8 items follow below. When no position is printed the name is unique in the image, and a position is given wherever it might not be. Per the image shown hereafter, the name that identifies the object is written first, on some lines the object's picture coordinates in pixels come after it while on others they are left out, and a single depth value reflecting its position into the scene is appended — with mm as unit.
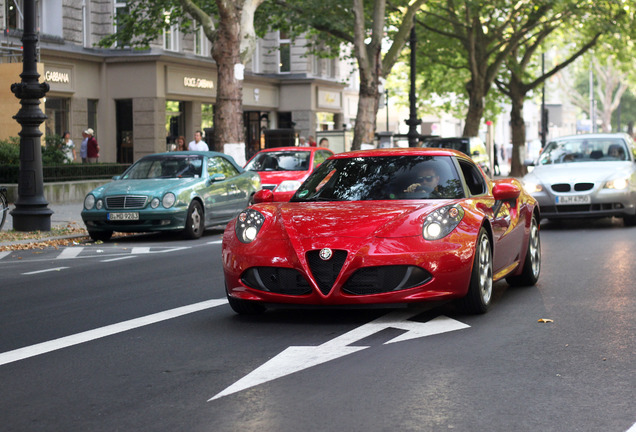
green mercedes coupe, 16984
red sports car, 7660
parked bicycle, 17516
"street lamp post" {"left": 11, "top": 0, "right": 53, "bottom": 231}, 17938
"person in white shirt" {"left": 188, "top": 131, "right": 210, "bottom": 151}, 27891
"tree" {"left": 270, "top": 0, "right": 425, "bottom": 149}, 31938
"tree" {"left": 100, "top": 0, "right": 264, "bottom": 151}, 24828
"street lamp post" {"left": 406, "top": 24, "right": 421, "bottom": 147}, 33188
